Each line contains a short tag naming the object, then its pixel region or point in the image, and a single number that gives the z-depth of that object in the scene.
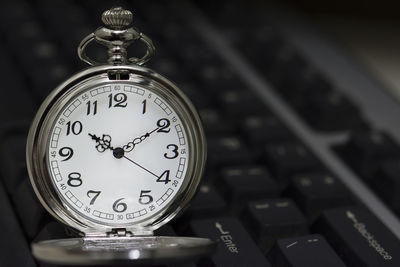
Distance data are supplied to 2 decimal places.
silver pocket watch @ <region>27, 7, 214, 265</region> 0.26
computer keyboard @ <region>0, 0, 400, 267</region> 0.28
